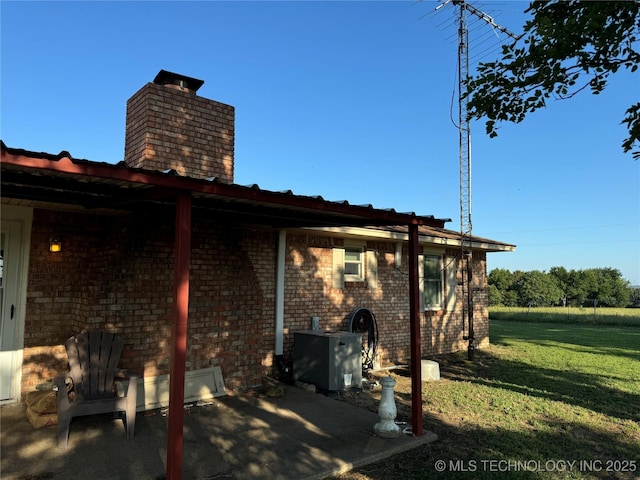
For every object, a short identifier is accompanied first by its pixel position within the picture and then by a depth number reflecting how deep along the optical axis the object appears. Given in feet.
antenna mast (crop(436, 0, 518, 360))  33.27
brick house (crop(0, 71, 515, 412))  13.15
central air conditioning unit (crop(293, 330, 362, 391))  21.58
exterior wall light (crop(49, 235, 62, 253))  17.66
